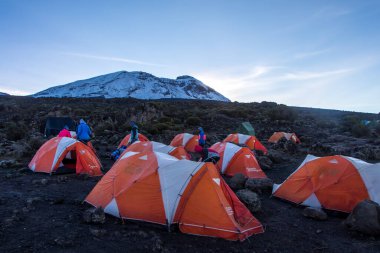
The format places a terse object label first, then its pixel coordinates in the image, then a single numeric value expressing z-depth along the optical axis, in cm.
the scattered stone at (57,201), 760
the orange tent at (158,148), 1231
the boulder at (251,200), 772
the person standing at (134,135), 1497
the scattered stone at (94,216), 639
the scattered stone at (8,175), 1013
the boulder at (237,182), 974
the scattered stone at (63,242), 536
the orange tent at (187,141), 1902
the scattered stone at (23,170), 1104
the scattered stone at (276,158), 1504
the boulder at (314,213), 743
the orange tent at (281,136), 2280
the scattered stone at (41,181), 947
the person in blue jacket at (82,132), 1340
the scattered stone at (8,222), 604
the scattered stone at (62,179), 982
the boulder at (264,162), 1354
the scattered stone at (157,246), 547
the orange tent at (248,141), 1847
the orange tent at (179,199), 630
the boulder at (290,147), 1881
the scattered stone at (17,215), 637
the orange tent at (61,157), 1088
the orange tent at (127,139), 1746
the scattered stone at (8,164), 1195
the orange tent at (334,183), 768
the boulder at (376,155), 1630
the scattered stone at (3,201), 736
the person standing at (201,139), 1428
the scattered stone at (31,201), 734
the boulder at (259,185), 962
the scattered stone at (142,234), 594
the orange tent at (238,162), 1156
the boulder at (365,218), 631
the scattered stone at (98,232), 585
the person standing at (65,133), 1345
